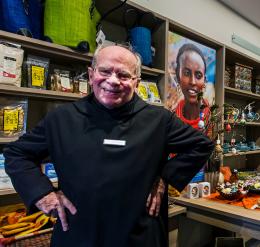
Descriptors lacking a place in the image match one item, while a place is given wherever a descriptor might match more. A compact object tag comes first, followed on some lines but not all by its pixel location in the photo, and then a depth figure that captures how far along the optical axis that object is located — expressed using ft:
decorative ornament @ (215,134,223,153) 7.37
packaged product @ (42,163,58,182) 4.99
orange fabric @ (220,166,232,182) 8.19
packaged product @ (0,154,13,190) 4.50
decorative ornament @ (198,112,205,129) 7.41
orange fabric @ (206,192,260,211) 6.14
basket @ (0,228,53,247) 3.96
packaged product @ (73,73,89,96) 5.55
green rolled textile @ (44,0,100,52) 4.86
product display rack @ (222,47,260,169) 10.13
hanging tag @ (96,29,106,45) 5.68
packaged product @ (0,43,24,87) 4.33
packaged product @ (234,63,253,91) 9.86
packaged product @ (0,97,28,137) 4.52
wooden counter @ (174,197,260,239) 5.39
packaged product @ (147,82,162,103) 6.69
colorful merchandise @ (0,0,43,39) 4.49
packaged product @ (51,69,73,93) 5.29
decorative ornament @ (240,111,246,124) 8.85
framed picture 7.72
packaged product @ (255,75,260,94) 11.09
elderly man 3.30
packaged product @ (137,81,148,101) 6.41
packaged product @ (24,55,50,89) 4.84
